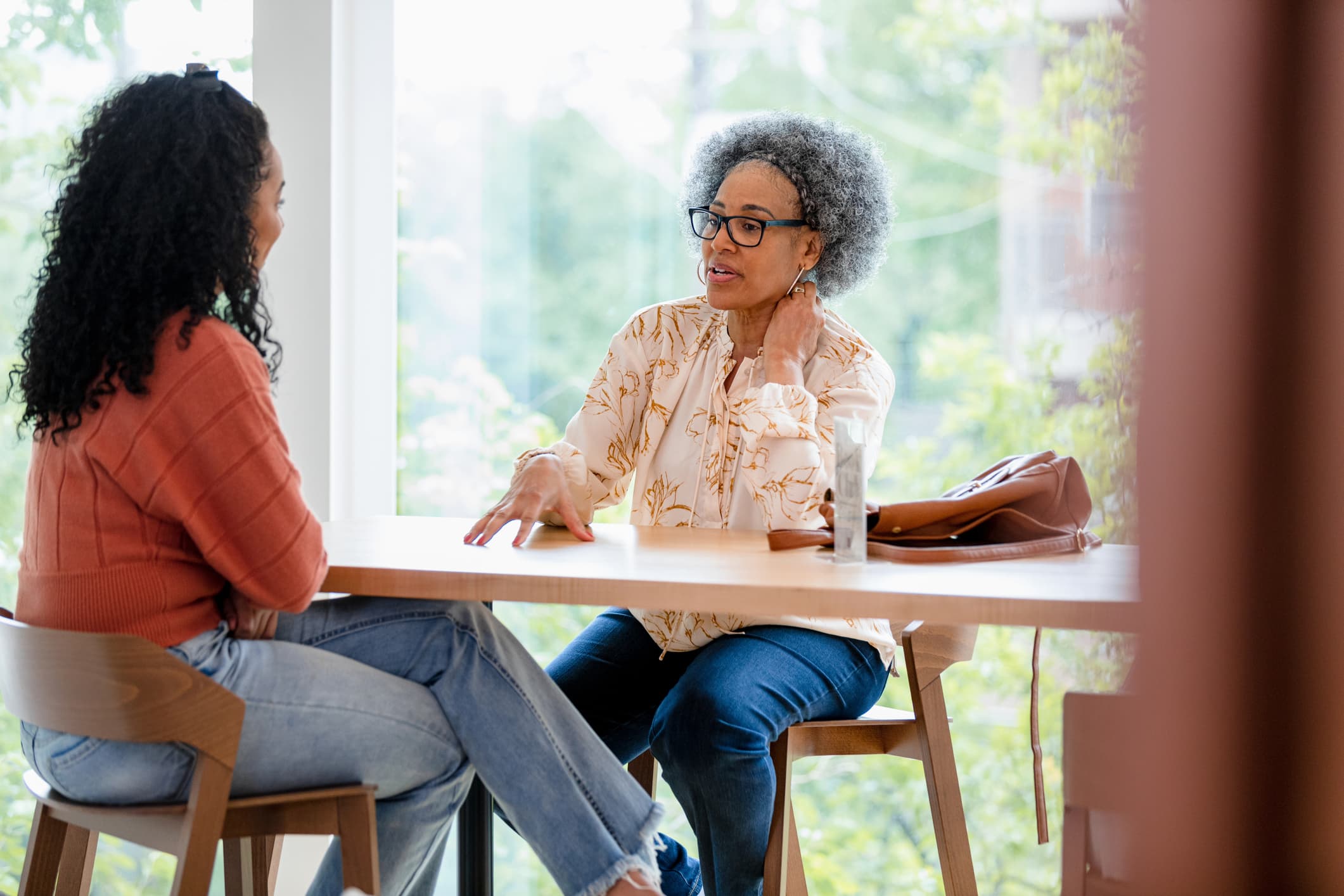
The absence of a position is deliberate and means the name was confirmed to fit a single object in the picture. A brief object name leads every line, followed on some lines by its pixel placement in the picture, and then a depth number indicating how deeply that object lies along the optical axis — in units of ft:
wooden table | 16.41
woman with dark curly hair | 16.57
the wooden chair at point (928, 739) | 18.21
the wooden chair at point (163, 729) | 16.23
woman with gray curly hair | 17.78
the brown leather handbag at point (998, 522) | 17.38
